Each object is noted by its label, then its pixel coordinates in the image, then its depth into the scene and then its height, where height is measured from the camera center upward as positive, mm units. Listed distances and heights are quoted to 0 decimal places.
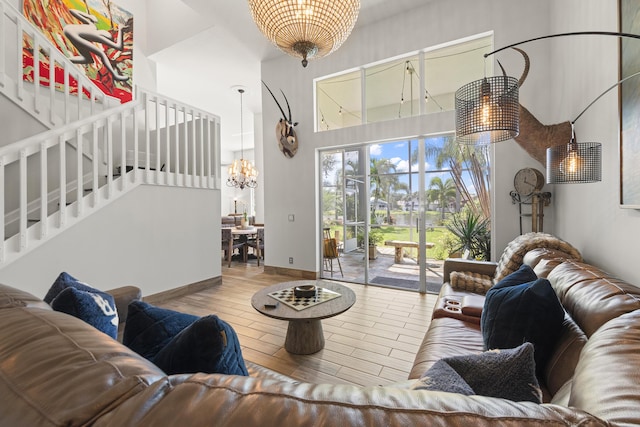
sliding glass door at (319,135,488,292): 3979 +107
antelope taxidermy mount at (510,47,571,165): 2625 +754
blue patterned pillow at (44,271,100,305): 1418 -369
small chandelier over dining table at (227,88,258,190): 6932 +1052
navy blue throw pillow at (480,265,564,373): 1236 -507
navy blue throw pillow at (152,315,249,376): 814 -411
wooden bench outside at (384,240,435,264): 4127 -513
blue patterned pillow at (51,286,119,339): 1132 -388
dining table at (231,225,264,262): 5790 -400
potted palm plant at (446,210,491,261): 3754 -307
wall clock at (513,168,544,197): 3113 +344
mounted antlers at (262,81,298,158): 4812 +1375
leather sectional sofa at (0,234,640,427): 431 -315
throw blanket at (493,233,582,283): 2172 -315
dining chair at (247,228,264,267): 5938 -650
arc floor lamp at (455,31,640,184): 1550 +515
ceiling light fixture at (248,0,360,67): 1688 +1222
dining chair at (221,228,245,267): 5664 -588
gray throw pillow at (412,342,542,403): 811 -503
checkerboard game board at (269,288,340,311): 2254 -737
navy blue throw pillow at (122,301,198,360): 1131 -486
